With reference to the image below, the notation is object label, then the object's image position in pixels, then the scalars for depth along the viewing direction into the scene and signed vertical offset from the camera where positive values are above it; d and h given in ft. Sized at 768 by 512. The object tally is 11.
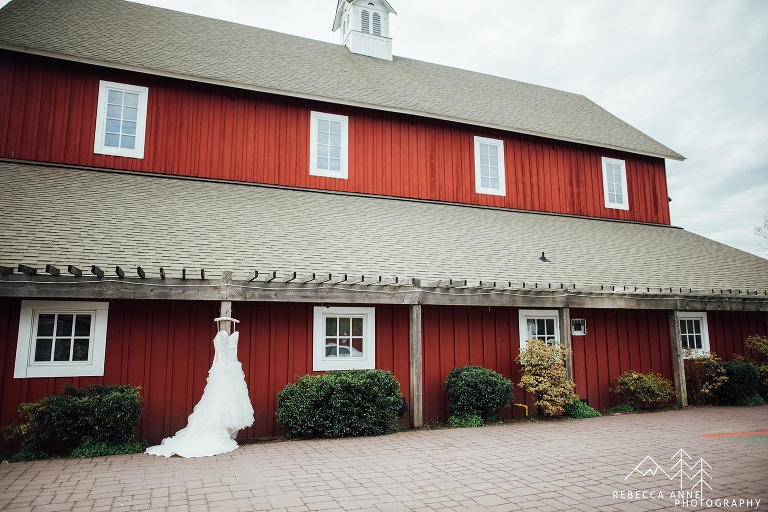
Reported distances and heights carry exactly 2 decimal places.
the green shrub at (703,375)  37.76 -3.71
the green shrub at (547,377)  31.86 -3.19
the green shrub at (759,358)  40.14 -2.54
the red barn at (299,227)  26.20 +7.03
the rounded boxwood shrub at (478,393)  30.37 -3.98
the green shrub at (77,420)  22.47 -4.15
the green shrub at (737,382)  37.73 -4.23
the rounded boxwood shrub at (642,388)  35.60 -4.37
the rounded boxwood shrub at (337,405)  26.21 -4.13
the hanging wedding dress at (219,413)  23.15 -4.11
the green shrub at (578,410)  33.37 -5.60
